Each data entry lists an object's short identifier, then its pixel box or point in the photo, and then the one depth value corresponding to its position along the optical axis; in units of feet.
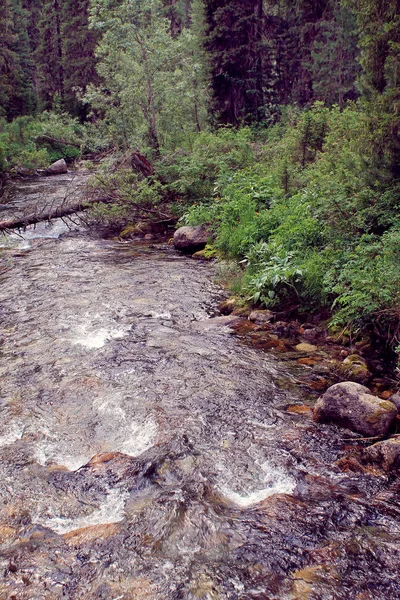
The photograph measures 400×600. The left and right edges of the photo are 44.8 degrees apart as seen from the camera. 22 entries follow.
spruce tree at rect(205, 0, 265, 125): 76.69
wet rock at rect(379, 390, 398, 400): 18.84
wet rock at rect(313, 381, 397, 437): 16.44
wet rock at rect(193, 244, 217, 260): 39.82
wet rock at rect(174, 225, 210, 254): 42.14
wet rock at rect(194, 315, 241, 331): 26.67
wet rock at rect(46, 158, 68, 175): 90.63
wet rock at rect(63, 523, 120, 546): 12.42
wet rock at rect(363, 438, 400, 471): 14.74
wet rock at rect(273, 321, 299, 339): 25.16
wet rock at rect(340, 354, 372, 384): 20.29
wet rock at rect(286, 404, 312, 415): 18.35
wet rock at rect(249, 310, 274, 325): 26.86
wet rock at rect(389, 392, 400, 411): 17.53
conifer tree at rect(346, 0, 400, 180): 24.90
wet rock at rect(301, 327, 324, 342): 24.50
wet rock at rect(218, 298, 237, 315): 29.09
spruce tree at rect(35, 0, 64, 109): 142.72
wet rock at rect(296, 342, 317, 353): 23.39
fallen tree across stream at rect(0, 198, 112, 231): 41.60
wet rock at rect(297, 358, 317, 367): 22.09
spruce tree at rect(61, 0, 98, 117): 127.95
